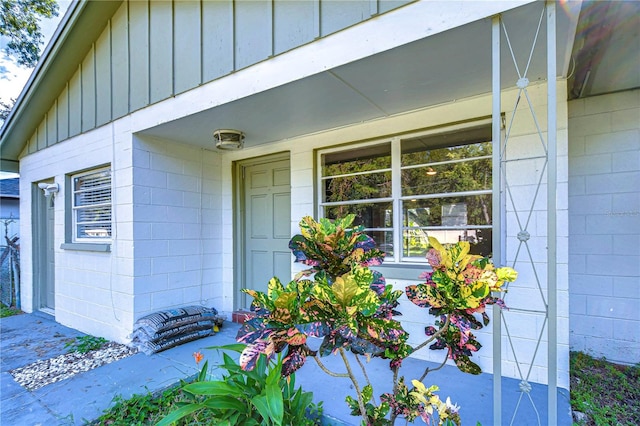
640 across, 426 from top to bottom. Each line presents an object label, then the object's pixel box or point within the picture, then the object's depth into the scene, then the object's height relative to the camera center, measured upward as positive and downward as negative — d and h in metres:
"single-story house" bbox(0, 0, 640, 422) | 2.09 +0.69
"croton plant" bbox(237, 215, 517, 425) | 1.16 -0.39
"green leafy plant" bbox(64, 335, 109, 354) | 3.55 -1.58
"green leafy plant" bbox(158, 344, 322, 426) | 1.59 -1.06
